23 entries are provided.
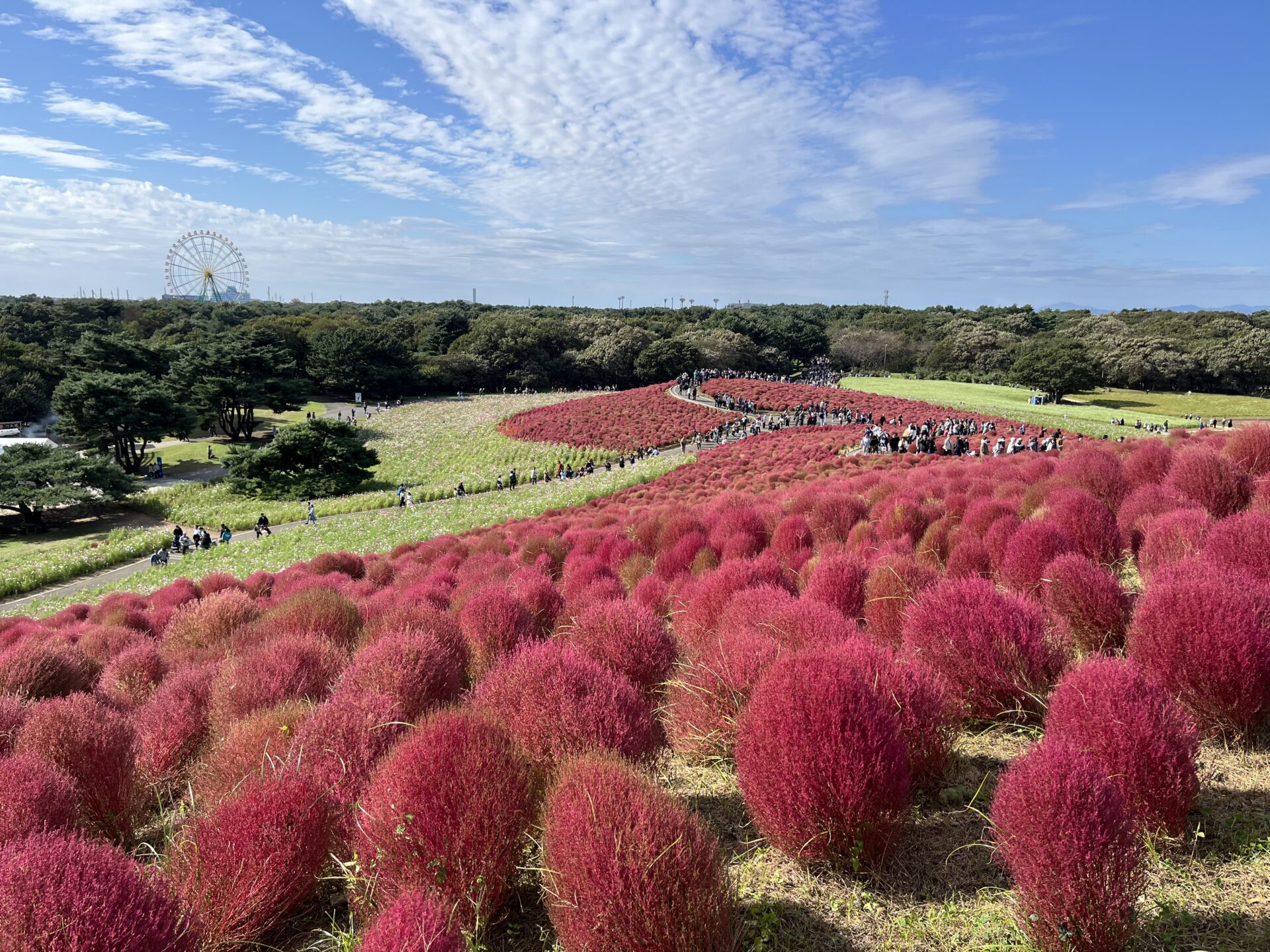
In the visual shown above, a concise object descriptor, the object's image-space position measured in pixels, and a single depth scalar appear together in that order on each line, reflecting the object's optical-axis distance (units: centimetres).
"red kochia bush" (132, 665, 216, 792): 403
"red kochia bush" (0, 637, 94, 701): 554
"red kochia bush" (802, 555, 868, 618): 527
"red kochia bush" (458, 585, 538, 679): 521
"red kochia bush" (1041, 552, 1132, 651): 433
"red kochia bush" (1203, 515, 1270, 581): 425
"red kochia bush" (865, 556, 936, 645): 474
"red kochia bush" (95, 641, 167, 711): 558
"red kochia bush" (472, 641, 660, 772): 320
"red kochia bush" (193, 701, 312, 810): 310
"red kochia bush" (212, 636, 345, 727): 416
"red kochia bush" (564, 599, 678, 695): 454
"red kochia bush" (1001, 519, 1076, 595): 505
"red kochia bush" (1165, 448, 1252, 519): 643
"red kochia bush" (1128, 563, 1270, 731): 316
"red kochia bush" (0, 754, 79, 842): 270
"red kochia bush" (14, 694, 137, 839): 345
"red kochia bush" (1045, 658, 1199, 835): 260
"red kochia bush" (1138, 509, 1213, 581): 477
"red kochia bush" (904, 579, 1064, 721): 368
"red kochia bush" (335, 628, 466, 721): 388
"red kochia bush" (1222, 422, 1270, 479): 724
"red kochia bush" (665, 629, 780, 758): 373
